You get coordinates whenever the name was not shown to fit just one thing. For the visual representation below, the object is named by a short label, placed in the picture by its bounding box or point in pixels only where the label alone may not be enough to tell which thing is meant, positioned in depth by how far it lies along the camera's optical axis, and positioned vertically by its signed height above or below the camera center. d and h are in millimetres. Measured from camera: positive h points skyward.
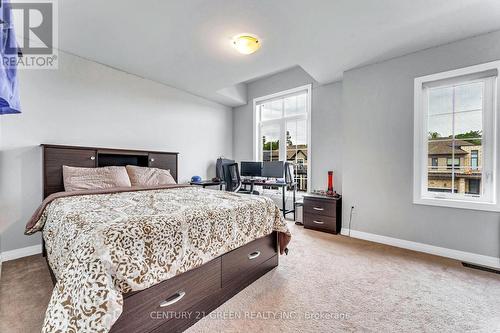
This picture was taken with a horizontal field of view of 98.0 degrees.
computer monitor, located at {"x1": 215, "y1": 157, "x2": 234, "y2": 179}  4785 -36
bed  987 -550
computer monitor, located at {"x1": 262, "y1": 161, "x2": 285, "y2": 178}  4365 -87
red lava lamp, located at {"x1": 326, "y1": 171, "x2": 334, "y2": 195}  3711 -269
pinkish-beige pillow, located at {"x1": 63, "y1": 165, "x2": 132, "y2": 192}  2535 -182
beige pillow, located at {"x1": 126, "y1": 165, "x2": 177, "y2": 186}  3043 -184
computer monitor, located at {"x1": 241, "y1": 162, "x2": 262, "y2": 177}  4704 -96
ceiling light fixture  2549 +1458
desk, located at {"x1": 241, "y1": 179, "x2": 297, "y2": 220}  4025 -374
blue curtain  933 +501
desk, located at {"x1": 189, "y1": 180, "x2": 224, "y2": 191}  4270 -371
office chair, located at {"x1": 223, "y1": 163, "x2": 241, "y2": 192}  4402 -259
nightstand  3410 -776
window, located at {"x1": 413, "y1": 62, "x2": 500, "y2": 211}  2432 +342
